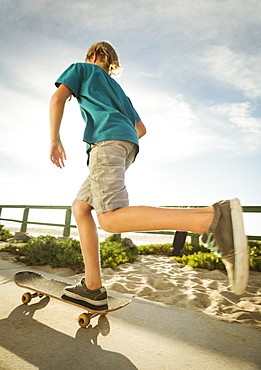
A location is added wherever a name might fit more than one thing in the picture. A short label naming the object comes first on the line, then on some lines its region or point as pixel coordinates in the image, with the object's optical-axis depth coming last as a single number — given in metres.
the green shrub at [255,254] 4.28
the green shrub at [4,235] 9.39
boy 1.32
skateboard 1.66
